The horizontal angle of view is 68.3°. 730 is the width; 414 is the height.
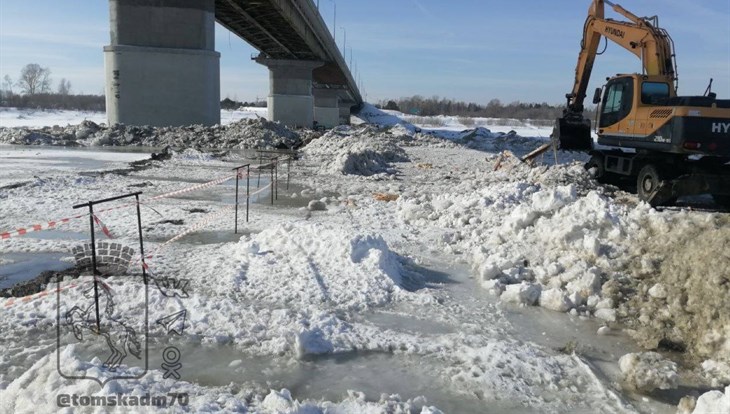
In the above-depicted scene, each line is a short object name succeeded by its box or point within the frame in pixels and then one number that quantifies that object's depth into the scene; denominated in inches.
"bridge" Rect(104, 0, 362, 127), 1179.3
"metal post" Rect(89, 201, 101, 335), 195.8
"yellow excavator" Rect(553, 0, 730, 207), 427.8
